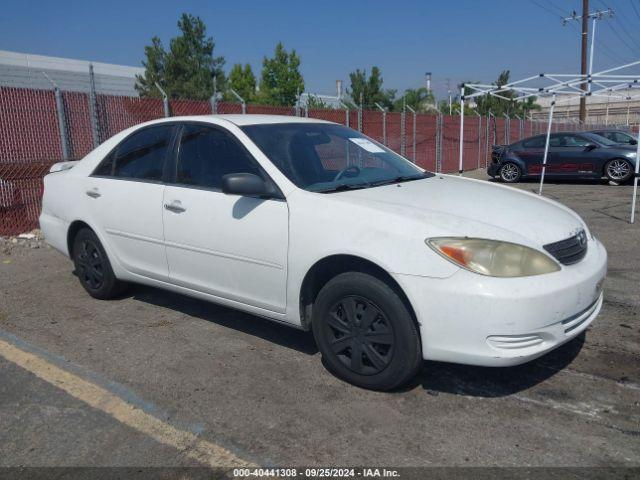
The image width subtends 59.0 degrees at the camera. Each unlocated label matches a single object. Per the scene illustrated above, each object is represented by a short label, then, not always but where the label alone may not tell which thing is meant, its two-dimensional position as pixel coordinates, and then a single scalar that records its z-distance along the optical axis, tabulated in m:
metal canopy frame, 12.81
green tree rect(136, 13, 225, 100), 25.66
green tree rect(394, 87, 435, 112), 36.33
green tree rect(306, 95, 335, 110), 28.28
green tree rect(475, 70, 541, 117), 31.29
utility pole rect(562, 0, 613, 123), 32.91
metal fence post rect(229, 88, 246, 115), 10.69
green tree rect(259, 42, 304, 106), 36.53
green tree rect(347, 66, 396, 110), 31.61
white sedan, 2.91
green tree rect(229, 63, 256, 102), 43.03
